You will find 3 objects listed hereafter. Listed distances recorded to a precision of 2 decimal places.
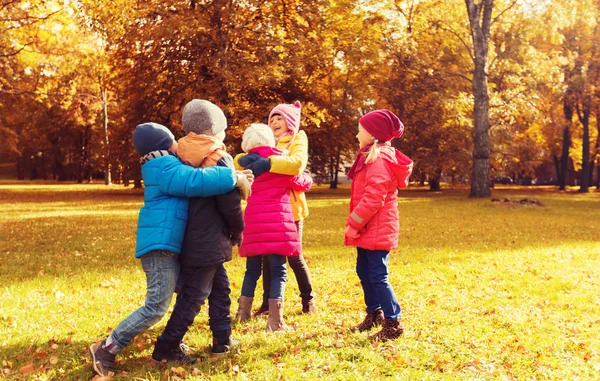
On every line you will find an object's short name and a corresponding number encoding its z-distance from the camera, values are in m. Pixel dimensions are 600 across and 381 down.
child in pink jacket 5.27
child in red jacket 5.05
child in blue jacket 4.11
